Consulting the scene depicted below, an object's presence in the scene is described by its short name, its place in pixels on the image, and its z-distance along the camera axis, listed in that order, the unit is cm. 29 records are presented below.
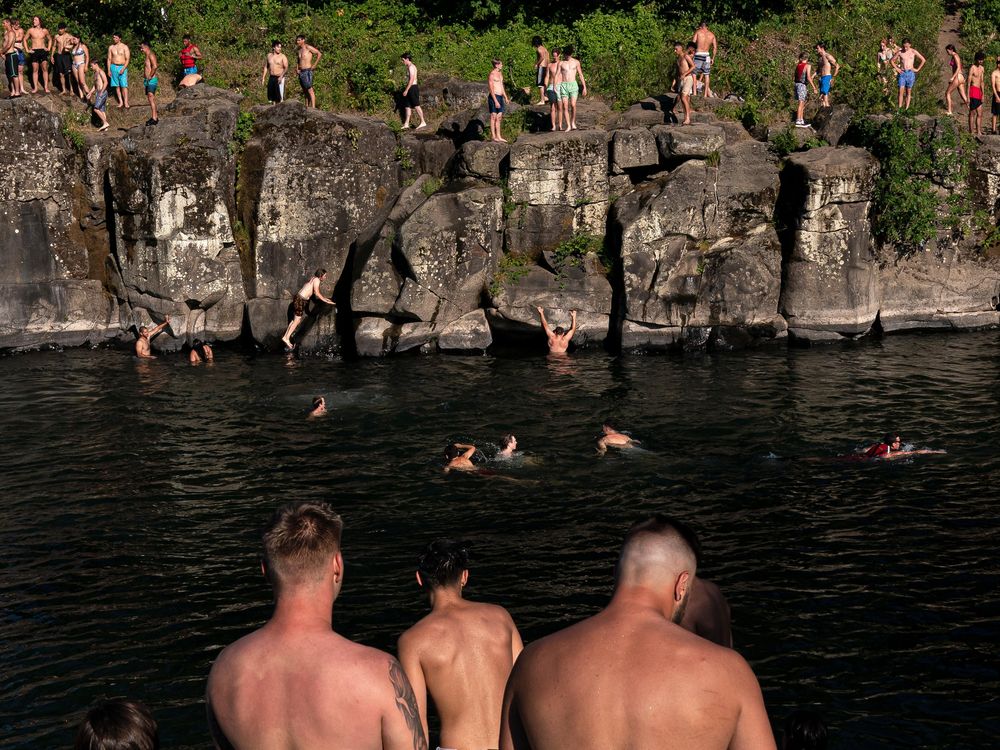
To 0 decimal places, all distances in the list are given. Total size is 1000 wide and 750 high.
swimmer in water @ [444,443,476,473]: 1697
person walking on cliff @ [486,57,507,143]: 2709
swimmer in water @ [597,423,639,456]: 1777
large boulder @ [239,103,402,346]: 2702
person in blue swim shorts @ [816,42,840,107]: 2838
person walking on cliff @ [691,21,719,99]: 2897
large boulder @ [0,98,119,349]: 2669
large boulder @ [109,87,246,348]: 2634
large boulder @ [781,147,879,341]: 2534
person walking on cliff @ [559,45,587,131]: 2697
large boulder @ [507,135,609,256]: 2616
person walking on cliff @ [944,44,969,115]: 2840
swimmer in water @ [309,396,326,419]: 2033
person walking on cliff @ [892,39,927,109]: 2741
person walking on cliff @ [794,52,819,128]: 2772
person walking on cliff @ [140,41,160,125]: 2811
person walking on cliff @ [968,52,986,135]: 2756
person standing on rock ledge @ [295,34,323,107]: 2956
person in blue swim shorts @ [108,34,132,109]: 2900
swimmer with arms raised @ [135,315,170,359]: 2581
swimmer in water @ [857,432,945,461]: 1658
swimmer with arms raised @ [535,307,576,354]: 2508
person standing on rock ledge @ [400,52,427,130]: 2903
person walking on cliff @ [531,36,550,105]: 3032
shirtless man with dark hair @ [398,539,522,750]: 659
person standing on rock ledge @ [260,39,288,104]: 2928
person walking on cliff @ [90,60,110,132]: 2845
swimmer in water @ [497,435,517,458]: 1742
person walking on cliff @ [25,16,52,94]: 2866
